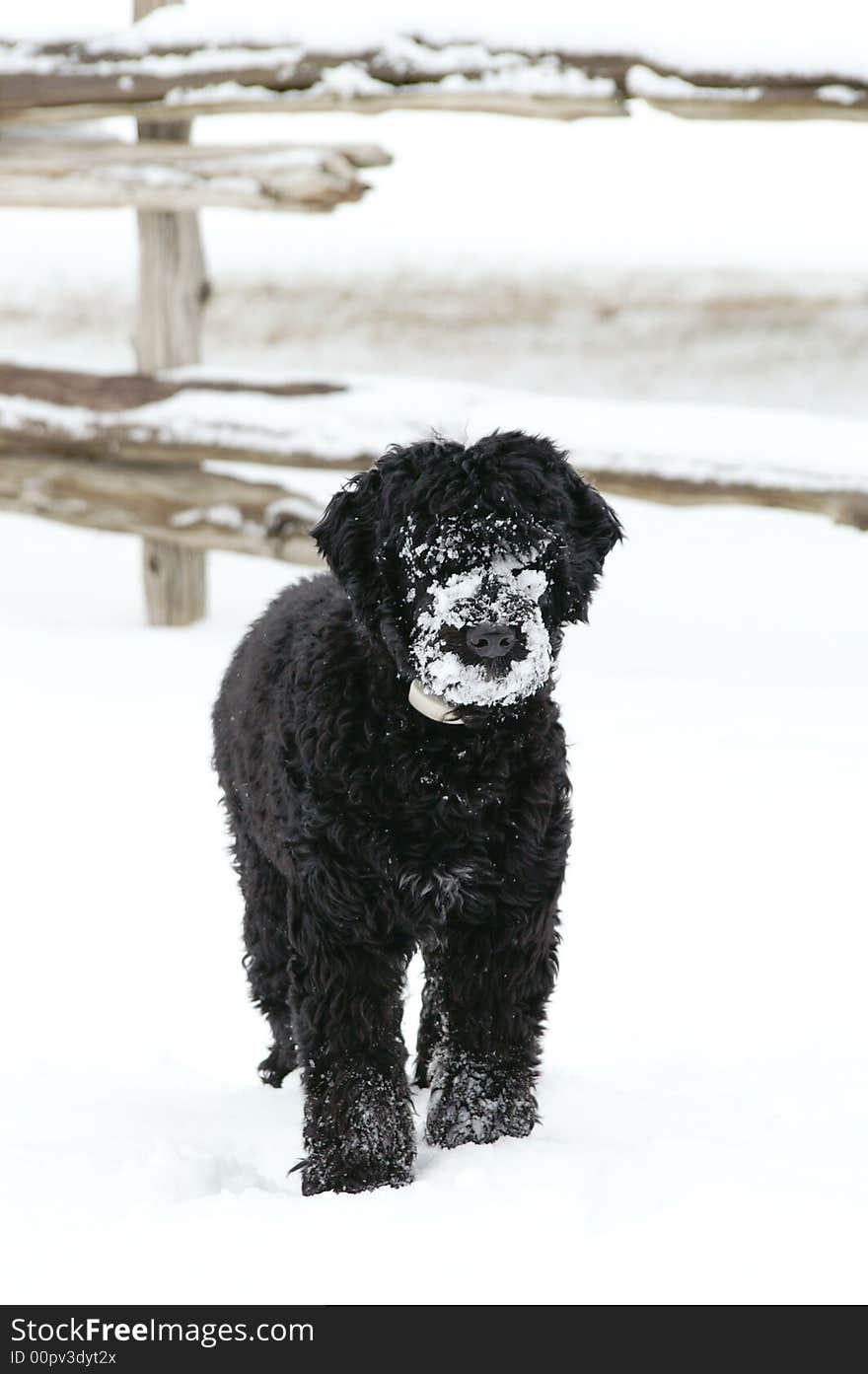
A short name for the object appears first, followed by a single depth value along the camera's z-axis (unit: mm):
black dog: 6371
